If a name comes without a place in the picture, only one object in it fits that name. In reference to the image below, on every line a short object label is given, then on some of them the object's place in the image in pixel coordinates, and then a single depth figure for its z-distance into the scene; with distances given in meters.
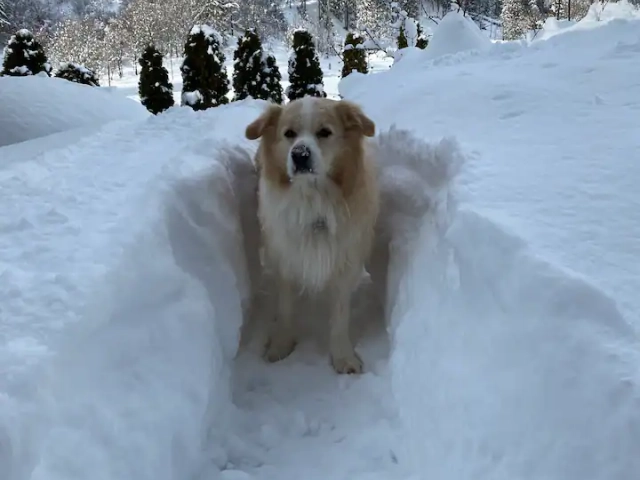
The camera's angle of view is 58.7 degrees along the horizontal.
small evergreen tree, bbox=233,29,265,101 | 12.86
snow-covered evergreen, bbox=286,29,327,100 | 12.86
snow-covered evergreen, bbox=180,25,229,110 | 12.20
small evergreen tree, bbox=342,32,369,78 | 15.39
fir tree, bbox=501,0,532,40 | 23.83
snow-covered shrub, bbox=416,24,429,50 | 15.88
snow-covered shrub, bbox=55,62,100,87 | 12.84
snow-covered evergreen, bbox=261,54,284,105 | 12.90
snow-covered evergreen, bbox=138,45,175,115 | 12.62
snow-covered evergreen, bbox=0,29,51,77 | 11.34
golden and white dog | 3.40
